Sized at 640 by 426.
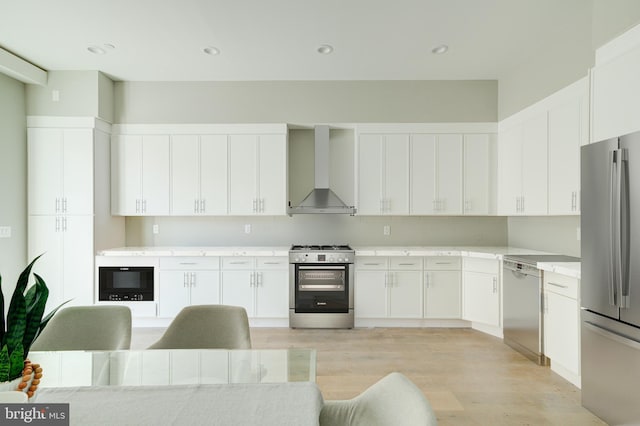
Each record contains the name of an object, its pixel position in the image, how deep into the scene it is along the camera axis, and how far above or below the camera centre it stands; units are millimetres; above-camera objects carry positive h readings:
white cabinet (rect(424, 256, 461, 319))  4371 -880
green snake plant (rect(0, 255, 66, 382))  1185 -368
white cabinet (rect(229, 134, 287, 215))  4637 +569
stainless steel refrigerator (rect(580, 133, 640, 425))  2078 -403
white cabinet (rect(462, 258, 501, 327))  4016 -886
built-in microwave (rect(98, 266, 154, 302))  4348 -812
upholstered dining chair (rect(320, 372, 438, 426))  1058 -648
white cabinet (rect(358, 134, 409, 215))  4656 +564
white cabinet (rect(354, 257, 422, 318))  4379 -880
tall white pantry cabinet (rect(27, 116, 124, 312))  4266 +194
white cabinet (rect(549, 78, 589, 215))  3141 +659
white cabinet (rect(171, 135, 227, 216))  4641 +571
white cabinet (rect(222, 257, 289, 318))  4375 -835
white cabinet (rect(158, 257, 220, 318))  4367 -805
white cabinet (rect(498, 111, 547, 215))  3691 +568
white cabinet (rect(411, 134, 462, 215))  4645 +585
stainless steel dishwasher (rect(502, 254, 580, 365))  3271 -873
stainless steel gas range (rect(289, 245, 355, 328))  4332 -883
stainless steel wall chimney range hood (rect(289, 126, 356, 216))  4637 +308
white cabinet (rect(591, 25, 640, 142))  2197 +850
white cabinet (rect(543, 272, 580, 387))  2832 -923
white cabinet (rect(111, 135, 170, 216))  4656 +576
